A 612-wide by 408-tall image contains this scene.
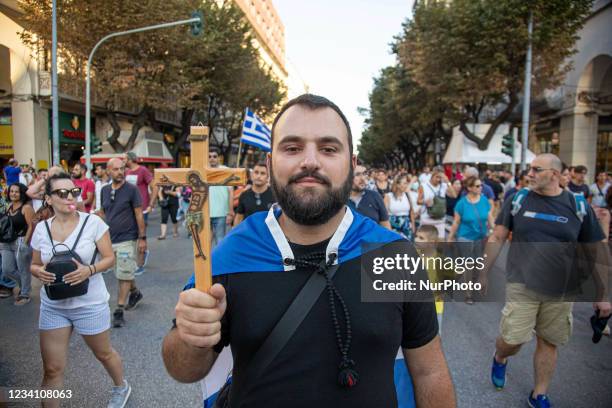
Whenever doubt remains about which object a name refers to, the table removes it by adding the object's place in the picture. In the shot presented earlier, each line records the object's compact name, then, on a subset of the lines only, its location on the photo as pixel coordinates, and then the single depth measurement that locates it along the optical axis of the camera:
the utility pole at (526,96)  16.09
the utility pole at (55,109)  13.80
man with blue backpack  3.34
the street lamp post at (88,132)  15.83
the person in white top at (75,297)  2.94
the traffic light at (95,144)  17.20
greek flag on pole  9.11
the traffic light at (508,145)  15.73
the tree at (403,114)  25.25
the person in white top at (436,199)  7.88
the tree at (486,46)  17.55
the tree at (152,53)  16.47
